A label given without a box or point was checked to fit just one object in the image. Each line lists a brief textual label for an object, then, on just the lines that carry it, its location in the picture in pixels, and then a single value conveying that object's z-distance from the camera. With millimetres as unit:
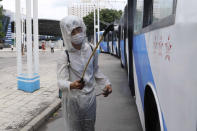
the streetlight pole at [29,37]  6965
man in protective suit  2551
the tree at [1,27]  27441
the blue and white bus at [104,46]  30294
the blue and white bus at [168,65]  1632
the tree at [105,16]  52562
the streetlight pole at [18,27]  7268
